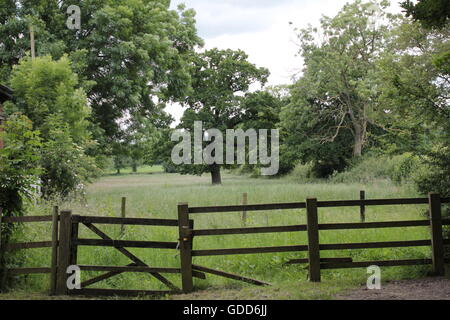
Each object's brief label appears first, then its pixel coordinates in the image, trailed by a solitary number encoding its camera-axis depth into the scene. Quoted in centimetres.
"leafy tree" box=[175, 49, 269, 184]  4469
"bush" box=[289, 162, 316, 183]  4577
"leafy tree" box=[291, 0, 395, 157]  3962
